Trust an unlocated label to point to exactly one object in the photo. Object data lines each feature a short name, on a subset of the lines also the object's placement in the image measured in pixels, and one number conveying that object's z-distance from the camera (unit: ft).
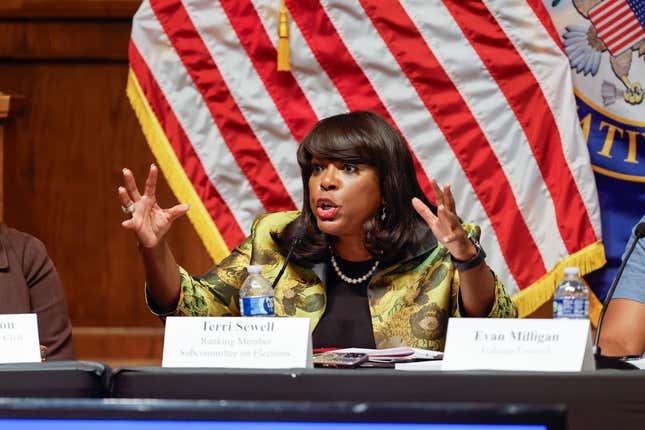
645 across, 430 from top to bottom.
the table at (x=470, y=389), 27.04
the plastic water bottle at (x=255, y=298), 29.86
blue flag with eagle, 38.73
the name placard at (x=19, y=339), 28.52
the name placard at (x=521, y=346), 27.50
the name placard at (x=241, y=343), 27.85
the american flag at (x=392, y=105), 38.63
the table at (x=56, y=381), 27.34
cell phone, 28.49
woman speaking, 31.43
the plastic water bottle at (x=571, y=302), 29.60
